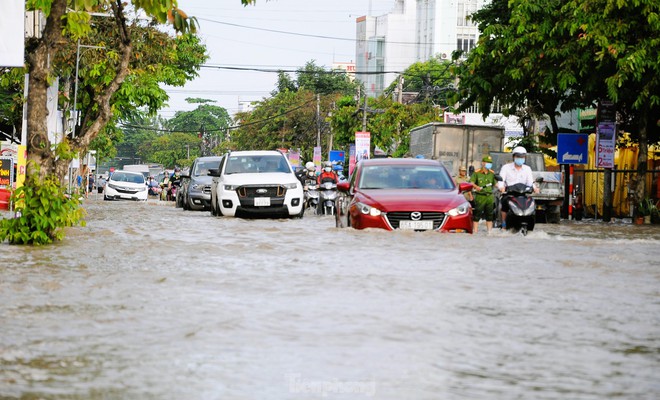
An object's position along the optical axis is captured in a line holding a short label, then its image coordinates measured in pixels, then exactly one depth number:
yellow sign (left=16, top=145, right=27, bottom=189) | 31.35
